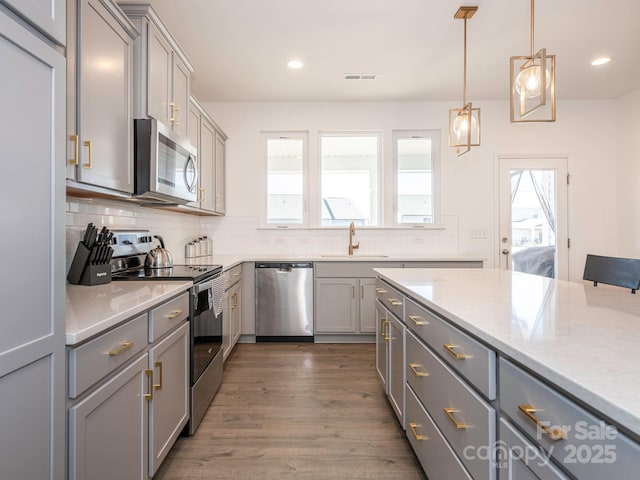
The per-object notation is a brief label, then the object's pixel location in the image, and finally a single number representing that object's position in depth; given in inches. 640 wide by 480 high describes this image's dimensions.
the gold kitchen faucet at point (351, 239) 164.9
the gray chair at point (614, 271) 71.6
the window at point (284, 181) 171.3
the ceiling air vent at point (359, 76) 138.4
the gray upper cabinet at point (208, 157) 120.1
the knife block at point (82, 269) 69.0
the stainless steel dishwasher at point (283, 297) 144.6
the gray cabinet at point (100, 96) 57.7
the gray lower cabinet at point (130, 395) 40.5
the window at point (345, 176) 171.8
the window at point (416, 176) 171.0
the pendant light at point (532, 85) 69.1
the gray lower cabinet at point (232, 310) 114.7
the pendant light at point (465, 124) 95.5
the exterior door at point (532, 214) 169.5
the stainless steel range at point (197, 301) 77.2
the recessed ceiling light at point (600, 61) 129.4
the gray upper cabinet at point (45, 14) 32.7
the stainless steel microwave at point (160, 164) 77.0
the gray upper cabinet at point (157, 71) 77.4
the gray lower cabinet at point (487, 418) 24.5
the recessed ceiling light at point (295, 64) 127.9
